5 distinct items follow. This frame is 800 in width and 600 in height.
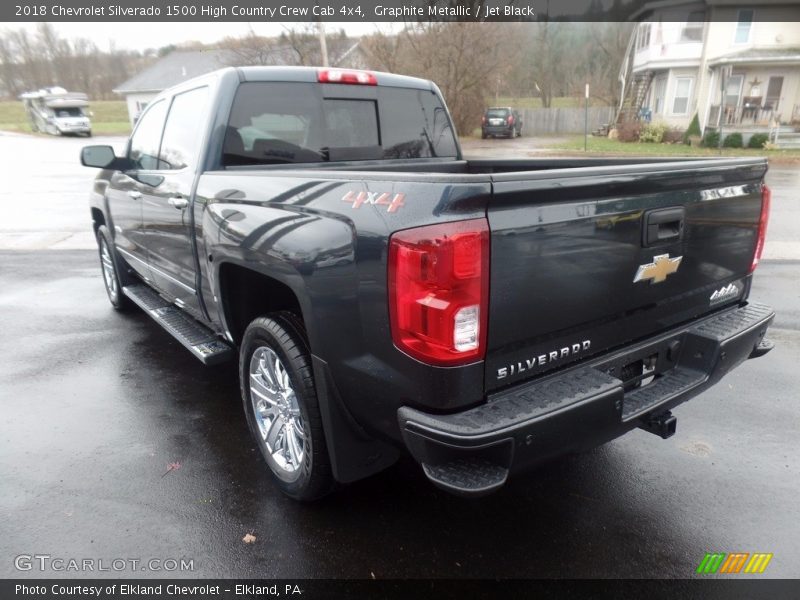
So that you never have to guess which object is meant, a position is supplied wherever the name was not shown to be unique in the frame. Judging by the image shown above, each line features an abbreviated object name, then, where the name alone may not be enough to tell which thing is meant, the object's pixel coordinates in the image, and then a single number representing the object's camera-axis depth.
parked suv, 30.08
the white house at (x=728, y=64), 25.22
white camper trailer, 39.56
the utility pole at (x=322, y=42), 21.31
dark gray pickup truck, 1.91
